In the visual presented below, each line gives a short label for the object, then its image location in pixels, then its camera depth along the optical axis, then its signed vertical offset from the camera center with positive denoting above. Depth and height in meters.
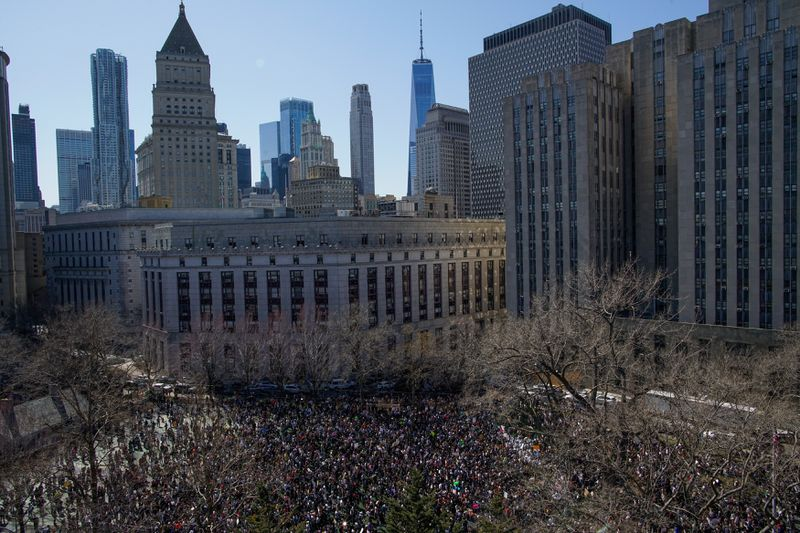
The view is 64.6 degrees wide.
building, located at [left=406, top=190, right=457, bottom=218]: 144.38 +8.93
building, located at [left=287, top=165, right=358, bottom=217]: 100.71 +5.64
